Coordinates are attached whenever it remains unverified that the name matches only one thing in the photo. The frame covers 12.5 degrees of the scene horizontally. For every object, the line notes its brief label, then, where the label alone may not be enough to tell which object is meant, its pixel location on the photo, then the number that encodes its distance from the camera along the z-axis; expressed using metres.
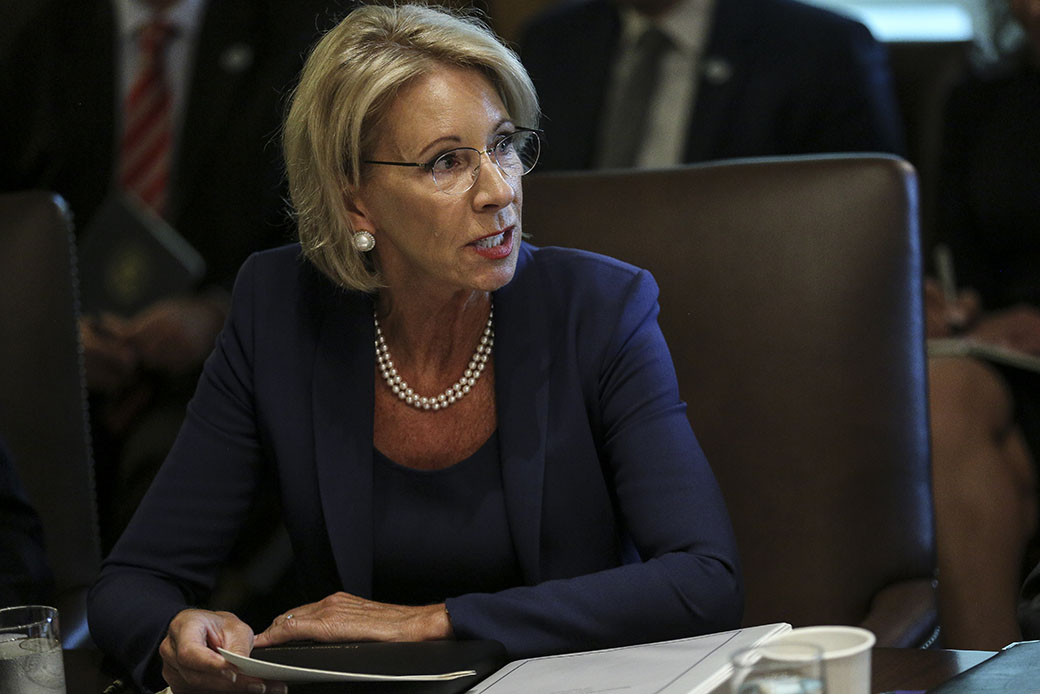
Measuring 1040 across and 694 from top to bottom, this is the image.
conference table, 3.84
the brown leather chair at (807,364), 4.24
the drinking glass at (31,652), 3.86
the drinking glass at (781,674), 3.53
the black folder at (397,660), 3.86
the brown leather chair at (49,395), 4.37
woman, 4.17
